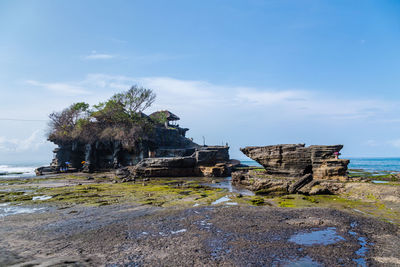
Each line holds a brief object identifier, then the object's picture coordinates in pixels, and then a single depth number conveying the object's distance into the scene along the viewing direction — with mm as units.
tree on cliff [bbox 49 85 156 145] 46188
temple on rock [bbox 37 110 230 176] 35844
